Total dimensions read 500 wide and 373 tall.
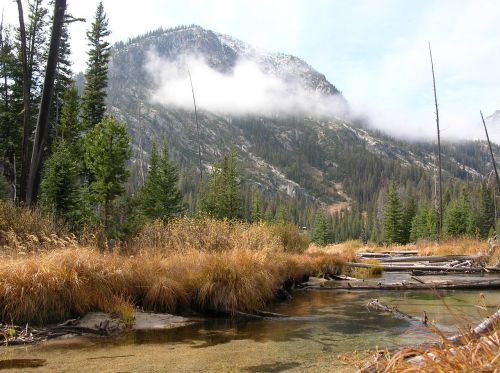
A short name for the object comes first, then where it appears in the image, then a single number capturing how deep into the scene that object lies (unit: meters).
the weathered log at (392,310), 9.24
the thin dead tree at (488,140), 25.79
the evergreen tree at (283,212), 65.99
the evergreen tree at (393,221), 55.16
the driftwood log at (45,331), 6.67
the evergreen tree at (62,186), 17.78
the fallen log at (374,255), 29.66
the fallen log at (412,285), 14.57
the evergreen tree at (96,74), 32.94
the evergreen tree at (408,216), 58.03
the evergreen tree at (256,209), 53.47
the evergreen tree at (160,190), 35.34
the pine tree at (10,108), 29.62
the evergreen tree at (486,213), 70.00
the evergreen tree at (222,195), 35.69
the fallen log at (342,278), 17.48
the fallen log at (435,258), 22.77
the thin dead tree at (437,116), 32.33
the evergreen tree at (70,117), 32.00
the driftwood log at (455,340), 2.68
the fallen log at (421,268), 19.93
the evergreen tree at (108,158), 19.69
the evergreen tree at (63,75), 33.25
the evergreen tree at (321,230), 67.31
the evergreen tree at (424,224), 55.88
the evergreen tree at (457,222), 50.59
